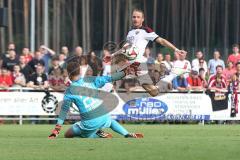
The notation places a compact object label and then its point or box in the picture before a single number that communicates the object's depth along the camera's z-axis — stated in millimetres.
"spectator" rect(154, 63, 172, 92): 22016
